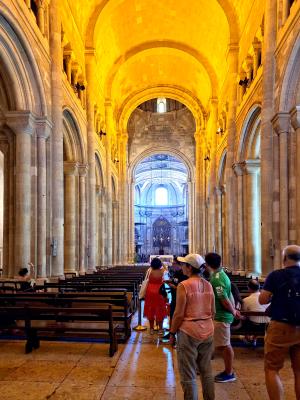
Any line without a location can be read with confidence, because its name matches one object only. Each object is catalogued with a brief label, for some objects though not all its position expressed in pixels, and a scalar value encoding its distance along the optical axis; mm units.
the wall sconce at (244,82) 20480
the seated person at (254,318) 7215
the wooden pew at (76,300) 7980
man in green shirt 5516
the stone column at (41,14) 15242
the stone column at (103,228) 29531
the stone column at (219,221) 29812
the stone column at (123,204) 39156
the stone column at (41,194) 14602
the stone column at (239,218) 20973
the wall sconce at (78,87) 21583
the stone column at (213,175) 30938
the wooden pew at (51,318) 6961
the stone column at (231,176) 22391
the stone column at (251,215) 20250
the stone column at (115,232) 36472
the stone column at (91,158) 23344
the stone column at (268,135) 14766
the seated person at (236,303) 6309
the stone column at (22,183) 13570
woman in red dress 8828
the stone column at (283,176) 13688
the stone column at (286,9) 14102
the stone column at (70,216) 21094
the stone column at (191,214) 42916
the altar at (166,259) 35956
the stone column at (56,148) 15758
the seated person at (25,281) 10297
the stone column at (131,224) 43344
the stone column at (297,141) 12961
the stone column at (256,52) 18578
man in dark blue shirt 4242
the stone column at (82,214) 22109
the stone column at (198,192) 38625
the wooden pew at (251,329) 7043
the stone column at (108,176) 31120
